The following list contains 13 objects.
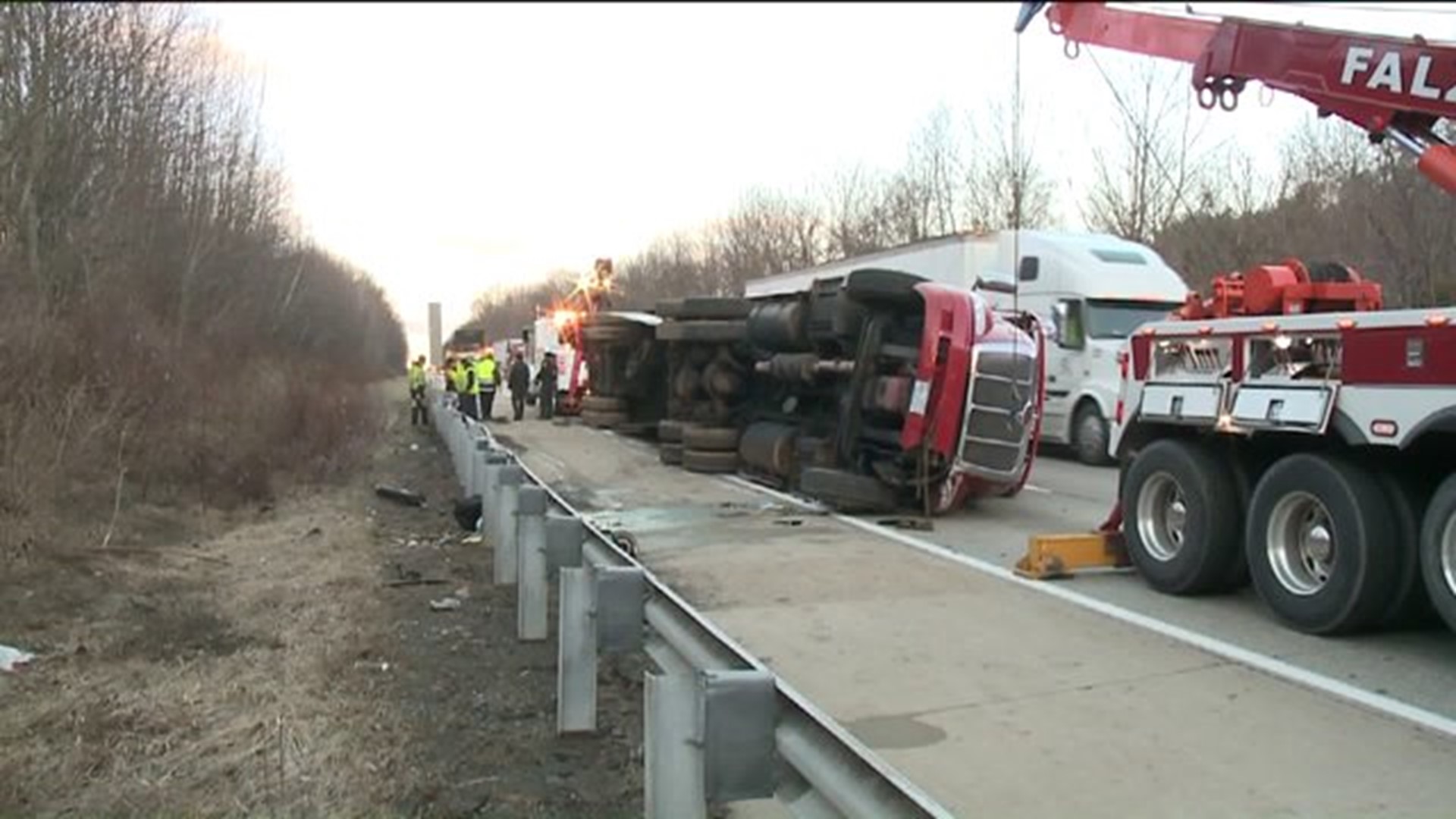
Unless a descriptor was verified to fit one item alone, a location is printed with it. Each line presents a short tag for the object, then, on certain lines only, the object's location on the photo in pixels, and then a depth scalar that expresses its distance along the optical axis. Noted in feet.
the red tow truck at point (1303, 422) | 21.13
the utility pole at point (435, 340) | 178.40
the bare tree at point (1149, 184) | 108.58
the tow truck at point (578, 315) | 91.66
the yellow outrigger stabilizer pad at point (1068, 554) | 28.81
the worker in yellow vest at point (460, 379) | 86.64
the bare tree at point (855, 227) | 164.45
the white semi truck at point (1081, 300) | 58.13
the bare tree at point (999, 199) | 125.39
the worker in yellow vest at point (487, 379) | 89.45
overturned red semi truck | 37.86
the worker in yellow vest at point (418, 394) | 108.27
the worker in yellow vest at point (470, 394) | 85.71
